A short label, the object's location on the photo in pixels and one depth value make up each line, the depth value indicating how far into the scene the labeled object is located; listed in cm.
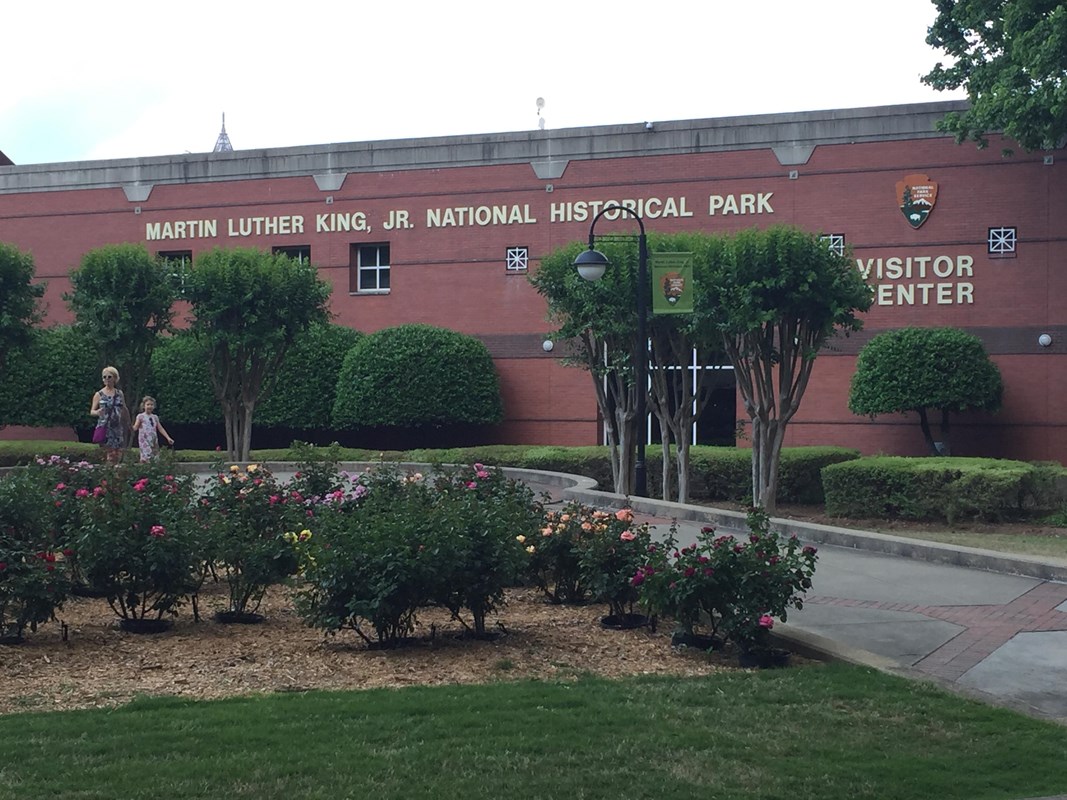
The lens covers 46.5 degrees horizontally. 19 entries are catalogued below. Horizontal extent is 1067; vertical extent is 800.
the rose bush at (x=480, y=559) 820
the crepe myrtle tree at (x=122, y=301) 2483
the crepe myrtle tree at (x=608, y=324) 1862
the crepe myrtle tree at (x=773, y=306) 1623
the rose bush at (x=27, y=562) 771
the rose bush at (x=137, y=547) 838
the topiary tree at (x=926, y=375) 2294
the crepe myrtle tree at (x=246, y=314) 2405
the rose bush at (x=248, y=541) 884
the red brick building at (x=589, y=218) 2461
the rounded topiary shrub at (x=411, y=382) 2575
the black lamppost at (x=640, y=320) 1650
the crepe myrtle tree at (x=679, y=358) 1808
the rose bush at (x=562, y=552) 968
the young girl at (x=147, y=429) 1697
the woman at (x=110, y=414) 1614
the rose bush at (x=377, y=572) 793
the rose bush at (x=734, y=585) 799
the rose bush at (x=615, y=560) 905
